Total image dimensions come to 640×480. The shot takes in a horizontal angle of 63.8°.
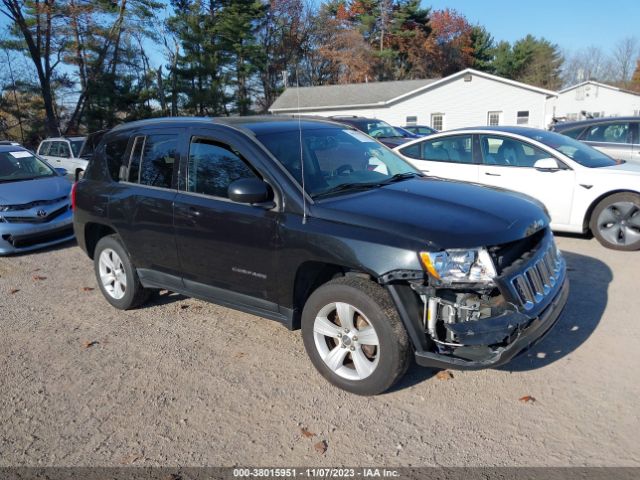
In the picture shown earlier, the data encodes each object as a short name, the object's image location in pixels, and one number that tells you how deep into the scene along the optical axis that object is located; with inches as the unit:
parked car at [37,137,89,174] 520.1
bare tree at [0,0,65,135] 1168.2
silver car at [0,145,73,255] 306.8
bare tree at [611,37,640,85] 3090.6
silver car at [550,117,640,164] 372.5
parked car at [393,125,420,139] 786.2
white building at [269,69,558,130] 1258.6
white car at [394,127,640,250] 261.3
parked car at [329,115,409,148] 589.1
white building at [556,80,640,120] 1760.6
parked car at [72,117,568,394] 125.8
